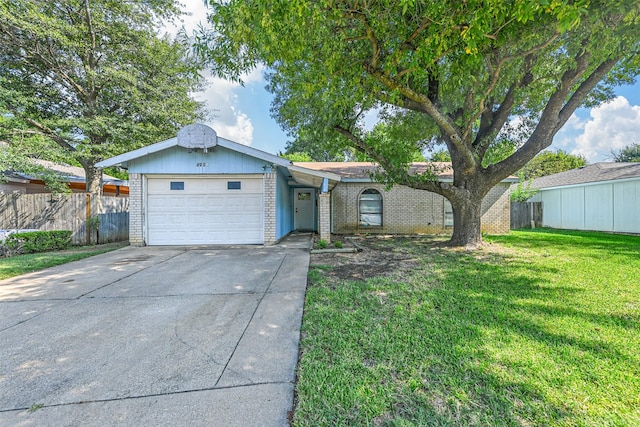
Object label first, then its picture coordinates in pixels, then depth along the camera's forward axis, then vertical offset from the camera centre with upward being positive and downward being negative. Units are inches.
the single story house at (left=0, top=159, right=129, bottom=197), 450.5 +60.2
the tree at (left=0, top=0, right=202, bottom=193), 382.6 +217.4
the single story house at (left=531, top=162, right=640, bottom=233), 490.9 +26.6
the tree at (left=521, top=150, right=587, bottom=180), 1302.9 +235.4
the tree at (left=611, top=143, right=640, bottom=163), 1139.9 +244.7
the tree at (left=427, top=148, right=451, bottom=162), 505.4 +112.0
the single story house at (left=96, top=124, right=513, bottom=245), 332.8 +29.5
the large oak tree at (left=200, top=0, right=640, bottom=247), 168.6 +122.2
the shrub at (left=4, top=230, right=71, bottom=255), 296.8 -30.9
